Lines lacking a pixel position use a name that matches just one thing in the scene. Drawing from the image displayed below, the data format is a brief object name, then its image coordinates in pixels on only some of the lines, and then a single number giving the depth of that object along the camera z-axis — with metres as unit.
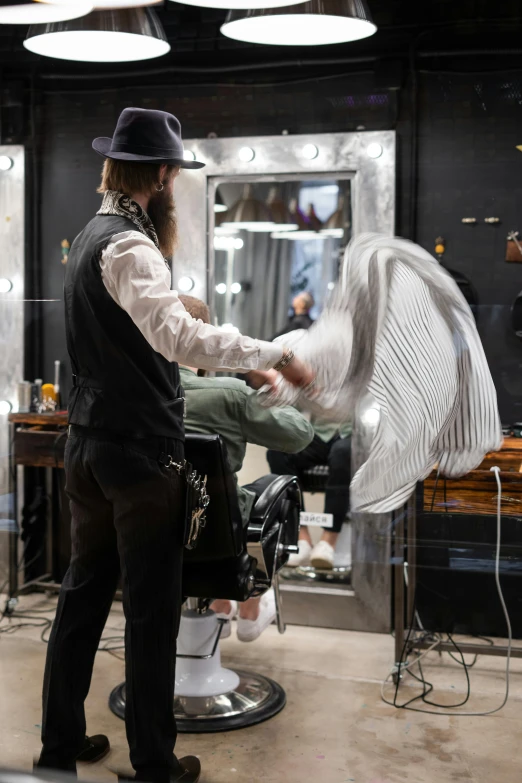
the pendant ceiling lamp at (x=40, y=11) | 2.36
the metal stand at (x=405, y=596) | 2.58
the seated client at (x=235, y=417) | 2.55
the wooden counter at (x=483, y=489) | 2.19
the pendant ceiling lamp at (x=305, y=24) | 2.43
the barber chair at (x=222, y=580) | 2.38
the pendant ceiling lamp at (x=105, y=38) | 2.44
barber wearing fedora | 1.96
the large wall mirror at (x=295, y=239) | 2.97
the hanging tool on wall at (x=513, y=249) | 2.32
